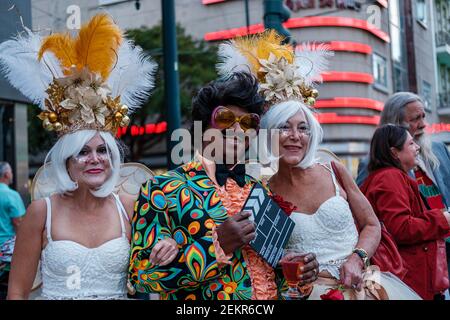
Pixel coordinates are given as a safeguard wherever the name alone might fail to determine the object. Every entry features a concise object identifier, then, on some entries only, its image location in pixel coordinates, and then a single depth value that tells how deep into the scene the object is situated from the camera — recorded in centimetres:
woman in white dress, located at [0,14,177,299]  247
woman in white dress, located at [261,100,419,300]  264
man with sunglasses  218
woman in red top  325
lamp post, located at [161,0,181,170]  562
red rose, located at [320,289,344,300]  239
